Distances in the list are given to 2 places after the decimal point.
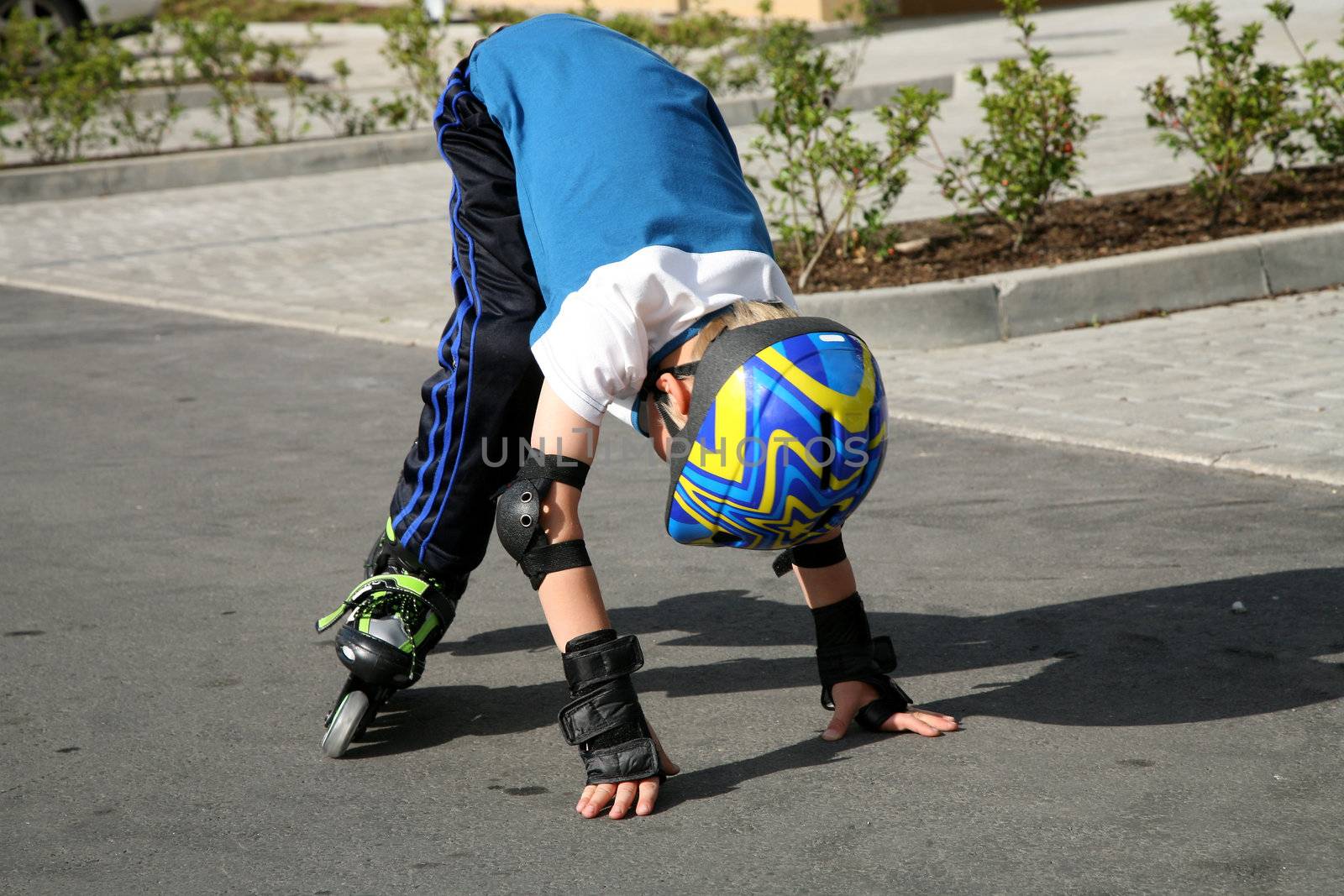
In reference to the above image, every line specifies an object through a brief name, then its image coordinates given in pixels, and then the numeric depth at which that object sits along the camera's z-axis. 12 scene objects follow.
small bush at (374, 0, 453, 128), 25.53
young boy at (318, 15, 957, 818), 5.14
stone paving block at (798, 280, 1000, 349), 13.27
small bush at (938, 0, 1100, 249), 14.29
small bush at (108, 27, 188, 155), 25.06
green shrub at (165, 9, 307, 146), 25.30
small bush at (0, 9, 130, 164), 24.03
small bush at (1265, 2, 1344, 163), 15.34
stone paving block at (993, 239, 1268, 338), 13.51
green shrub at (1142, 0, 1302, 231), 14.54
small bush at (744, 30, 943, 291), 14.09
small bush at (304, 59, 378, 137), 25.83
